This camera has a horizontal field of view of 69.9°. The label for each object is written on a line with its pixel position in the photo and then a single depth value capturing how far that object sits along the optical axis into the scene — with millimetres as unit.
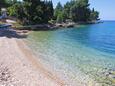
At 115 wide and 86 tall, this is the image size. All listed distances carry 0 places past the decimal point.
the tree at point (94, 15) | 63454
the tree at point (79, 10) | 48946
